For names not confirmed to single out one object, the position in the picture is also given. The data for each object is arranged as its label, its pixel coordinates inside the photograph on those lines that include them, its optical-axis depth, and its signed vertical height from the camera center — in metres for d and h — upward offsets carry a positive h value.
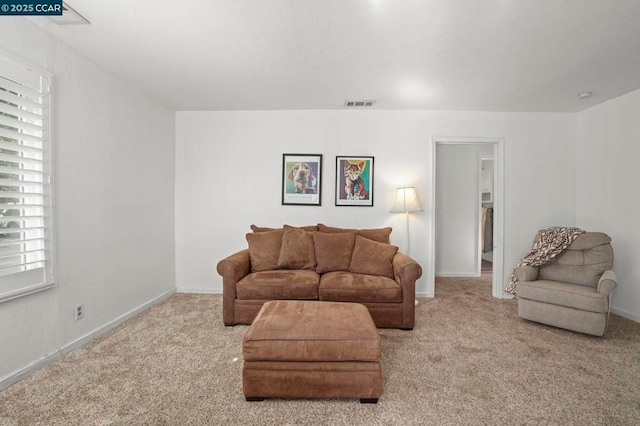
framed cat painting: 3.79 +0.36
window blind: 1.82 +0.16
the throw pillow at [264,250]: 3.17 -0.49
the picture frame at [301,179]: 3.81 +0.37
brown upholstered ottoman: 1.66 -0.93
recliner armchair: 2.52 -0.77
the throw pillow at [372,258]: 3.05 -0.56
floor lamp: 3.49 +0.06
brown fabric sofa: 2.75 -0.71
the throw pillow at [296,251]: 3.20 -0.51
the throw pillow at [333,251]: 3.19 -0.50
